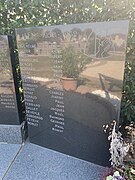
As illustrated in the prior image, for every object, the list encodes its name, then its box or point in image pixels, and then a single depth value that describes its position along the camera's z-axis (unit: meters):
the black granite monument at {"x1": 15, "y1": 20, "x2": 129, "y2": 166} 1.75
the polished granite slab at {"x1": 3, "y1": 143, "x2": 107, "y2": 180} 2.05
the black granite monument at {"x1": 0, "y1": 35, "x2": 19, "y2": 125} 2.32
